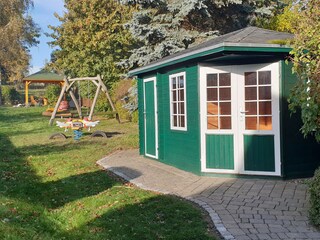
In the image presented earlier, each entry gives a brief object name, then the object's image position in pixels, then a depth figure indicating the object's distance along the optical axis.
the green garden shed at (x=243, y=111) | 5.59
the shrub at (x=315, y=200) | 3.60
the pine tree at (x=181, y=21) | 12.21
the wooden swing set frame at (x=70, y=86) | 14.07
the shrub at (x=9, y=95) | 35.49
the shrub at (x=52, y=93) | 26.29
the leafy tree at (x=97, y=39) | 19.97
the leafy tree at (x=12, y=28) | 25.14
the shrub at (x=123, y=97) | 15.98
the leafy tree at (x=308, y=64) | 4.03
